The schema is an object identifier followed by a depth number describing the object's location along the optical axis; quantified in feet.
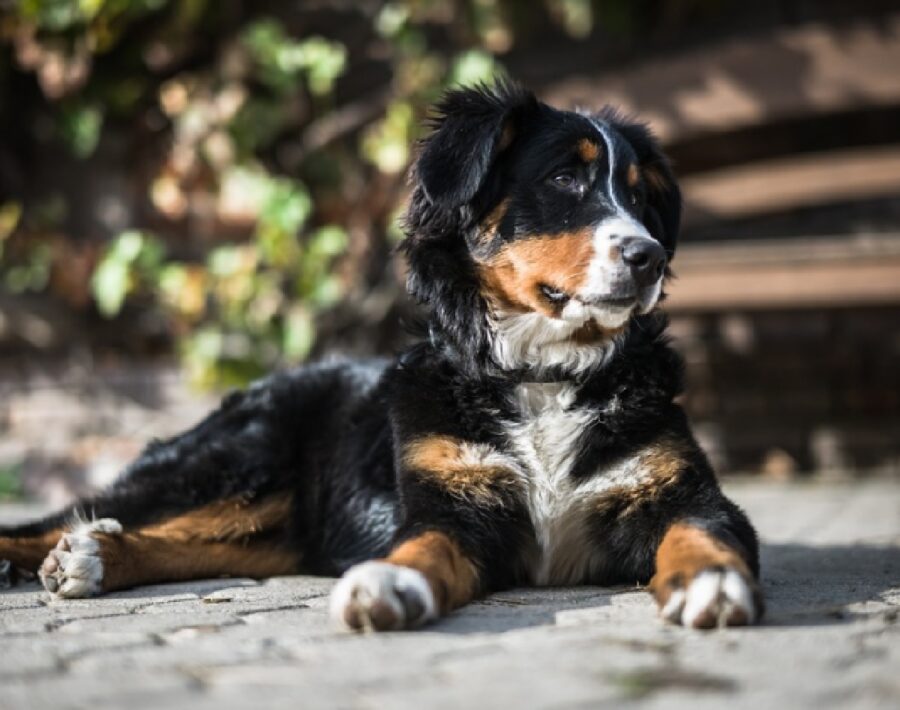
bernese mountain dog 10.27
